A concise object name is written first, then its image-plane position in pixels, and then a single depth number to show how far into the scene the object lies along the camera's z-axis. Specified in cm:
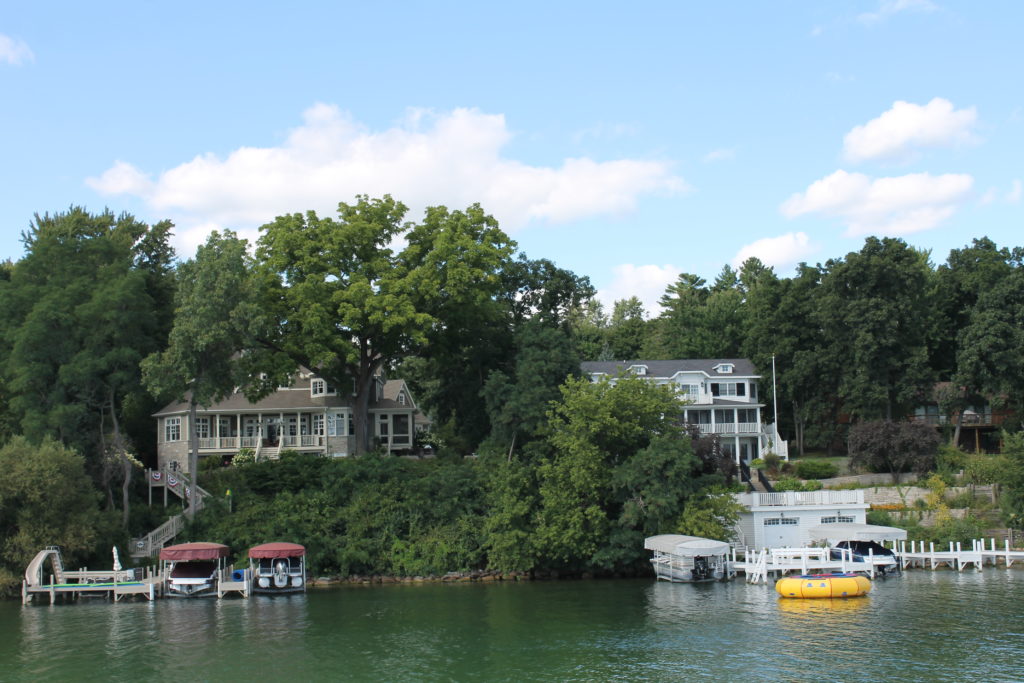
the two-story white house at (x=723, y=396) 7112
